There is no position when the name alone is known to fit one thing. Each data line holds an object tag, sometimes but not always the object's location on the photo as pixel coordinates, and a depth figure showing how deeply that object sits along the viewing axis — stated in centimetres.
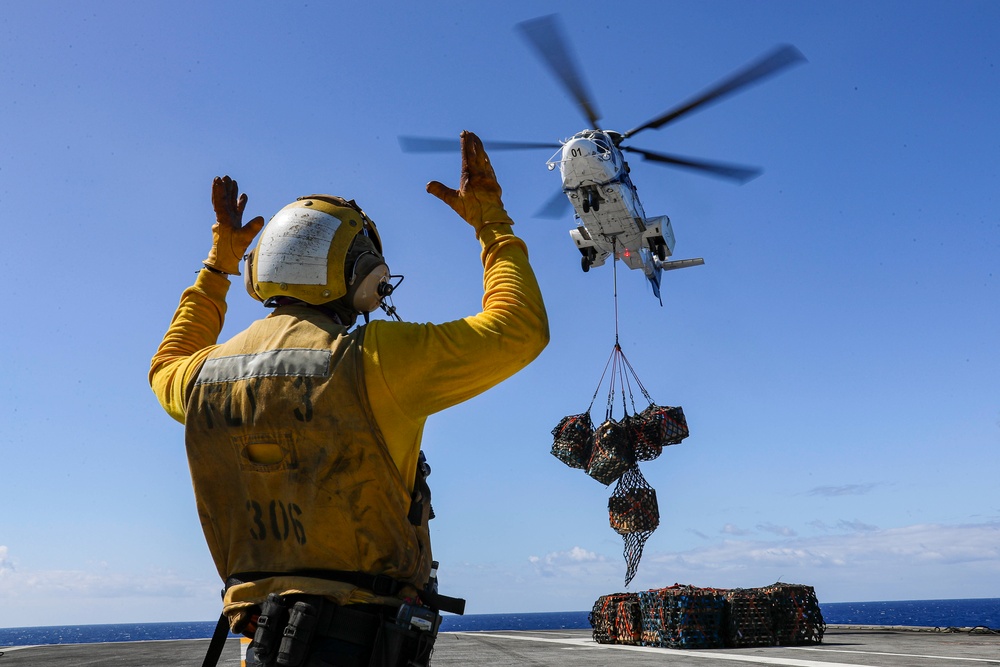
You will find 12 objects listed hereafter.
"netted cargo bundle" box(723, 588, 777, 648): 1595
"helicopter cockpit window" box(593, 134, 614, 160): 1972
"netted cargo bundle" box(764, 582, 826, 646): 1656
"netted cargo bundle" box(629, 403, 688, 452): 1647
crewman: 259
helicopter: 1959
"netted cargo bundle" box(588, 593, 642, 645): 1745
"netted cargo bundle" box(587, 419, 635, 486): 1616
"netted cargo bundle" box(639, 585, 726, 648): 1583
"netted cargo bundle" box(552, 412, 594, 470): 1727
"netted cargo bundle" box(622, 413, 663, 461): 1652
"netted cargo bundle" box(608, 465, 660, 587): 1644
